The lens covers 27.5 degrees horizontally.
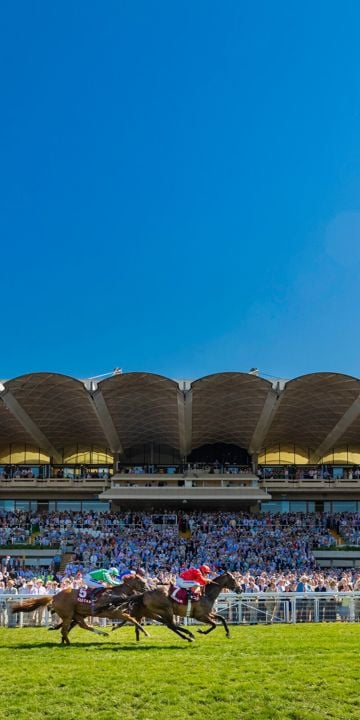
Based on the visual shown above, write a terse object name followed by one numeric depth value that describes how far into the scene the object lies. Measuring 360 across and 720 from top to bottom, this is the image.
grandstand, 42.84
